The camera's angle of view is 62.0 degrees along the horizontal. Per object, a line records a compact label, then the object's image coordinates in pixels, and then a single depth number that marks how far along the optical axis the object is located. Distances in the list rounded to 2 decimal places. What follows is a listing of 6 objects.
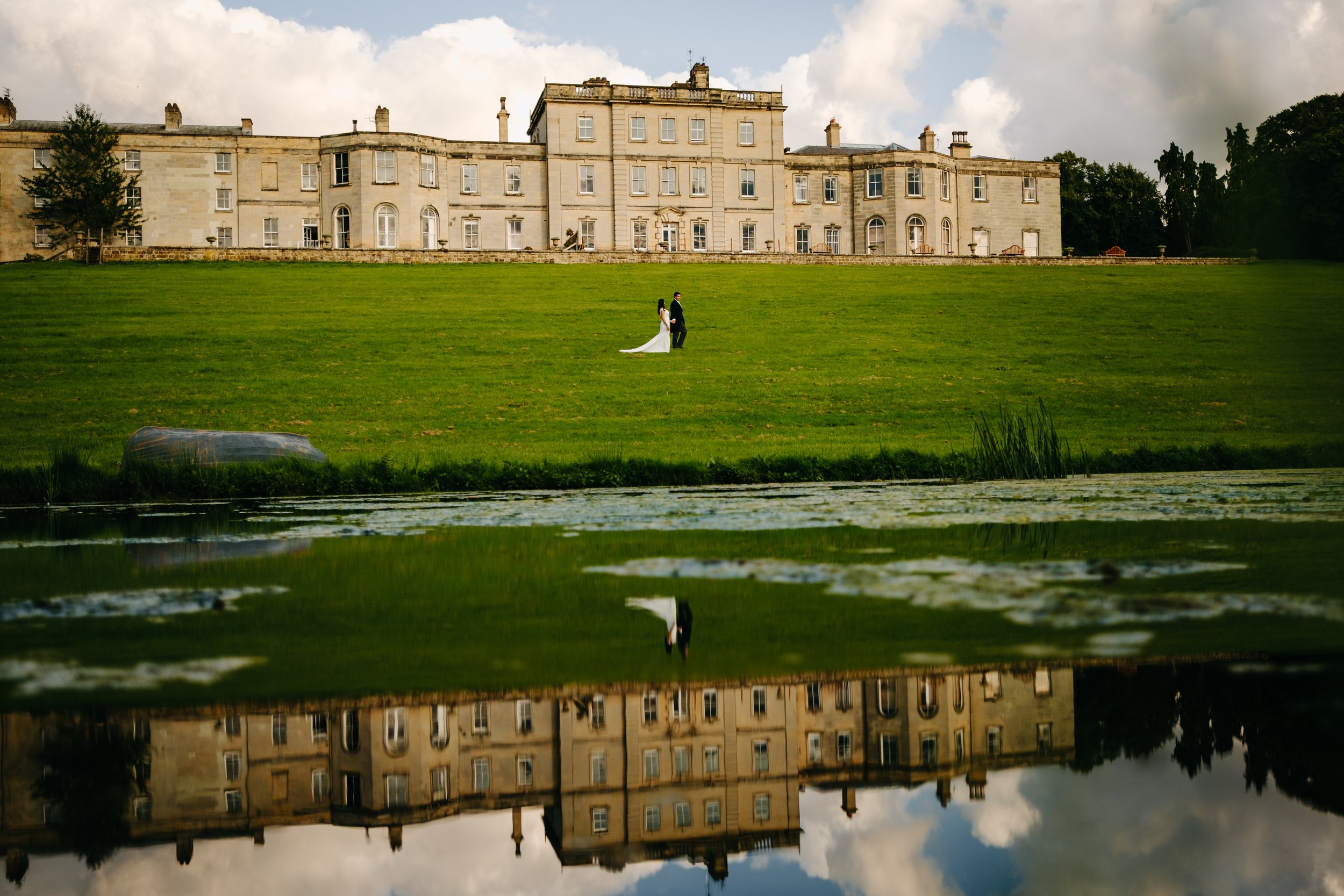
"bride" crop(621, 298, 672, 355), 36.25
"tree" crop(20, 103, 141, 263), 67.56
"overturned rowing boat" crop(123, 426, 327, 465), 17.39
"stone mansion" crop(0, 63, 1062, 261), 72.38
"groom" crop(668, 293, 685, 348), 36.06
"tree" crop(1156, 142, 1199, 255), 83.50
